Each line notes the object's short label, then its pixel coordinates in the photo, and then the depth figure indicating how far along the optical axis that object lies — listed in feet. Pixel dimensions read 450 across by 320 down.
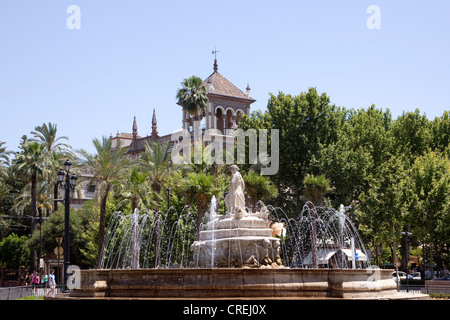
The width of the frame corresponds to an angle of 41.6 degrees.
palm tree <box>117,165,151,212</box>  112.67
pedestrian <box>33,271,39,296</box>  102.94
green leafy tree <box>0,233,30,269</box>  165.99
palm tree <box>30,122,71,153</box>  162.91
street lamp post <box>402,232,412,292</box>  118.99
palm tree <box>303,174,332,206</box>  115.44
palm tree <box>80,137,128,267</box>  110.93
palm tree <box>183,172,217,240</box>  104.47
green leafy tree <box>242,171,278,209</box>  109.60
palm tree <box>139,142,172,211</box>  127.95
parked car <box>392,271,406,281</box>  147.54
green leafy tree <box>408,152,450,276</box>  117.80
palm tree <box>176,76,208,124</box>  152.46
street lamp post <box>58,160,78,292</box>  67.00
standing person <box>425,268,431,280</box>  127.26
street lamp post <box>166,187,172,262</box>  117.27
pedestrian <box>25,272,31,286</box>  133.86
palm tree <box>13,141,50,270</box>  145.79
